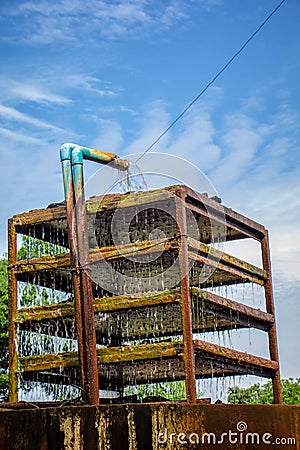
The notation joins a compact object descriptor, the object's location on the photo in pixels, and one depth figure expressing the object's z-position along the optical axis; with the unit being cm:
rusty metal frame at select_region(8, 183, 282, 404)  1089
